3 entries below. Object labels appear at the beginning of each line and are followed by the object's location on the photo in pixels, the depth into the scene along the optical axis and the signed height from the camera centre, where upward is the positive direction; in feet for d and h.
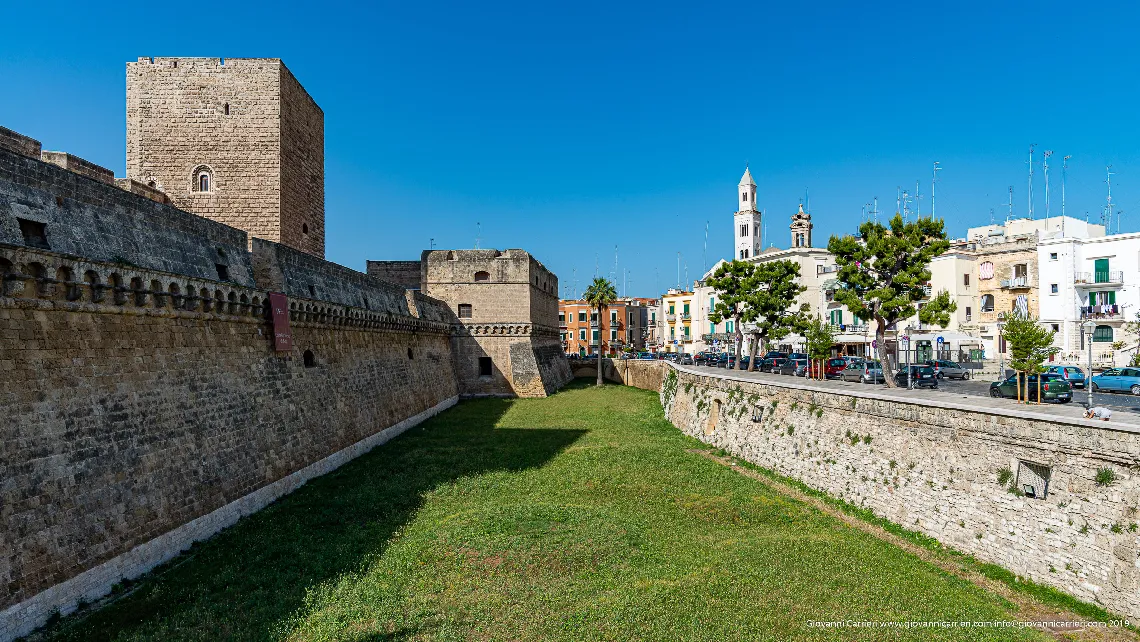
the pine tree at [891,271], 68.39 +7.30
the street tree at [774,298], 112.68 +6.99
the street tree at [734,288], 115.75 +9.27
